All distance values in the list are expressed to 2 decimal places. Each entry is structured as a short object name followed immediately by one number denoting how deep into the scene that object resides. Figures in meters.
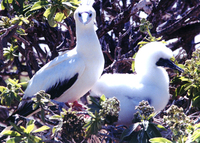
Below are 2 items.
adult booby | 6.55
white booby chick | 6.43
